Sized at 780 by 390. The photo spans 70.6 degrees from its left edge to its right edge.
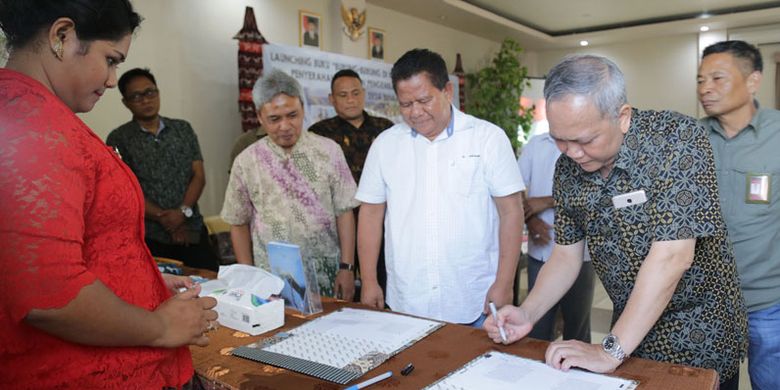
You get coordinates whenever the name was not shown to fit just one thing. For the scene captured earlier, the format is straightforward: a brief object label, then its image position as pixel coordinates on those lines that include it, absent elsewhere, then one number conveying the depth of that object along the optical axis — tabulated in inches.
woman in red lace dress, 30.0
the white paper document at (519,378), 43.3
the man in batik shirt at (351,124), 127.6
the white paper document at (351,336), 52.0
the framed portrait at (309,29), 200.7
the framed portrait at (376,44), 236.5
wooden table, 44.5
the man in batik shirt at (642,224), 46.4
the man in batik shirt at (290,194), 84.3
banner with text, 169.0
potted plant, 296.0
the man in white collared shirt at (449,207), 73.9
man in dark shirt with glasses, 125.7
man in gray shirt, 69.5
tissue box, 60.1
